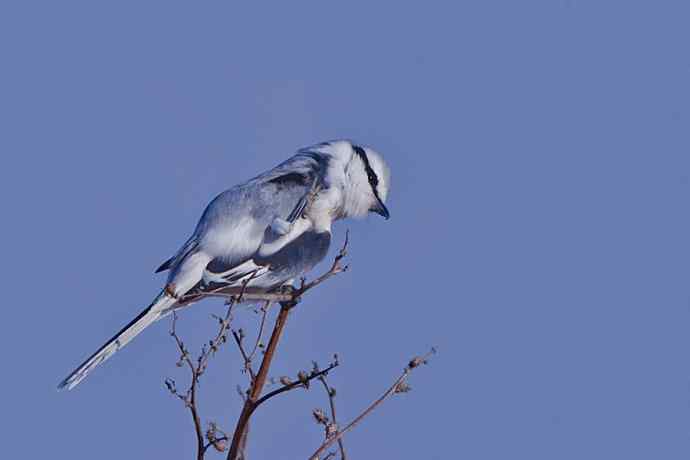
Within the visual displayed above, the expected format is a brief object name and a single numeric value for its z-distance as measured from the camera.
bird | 6.87
